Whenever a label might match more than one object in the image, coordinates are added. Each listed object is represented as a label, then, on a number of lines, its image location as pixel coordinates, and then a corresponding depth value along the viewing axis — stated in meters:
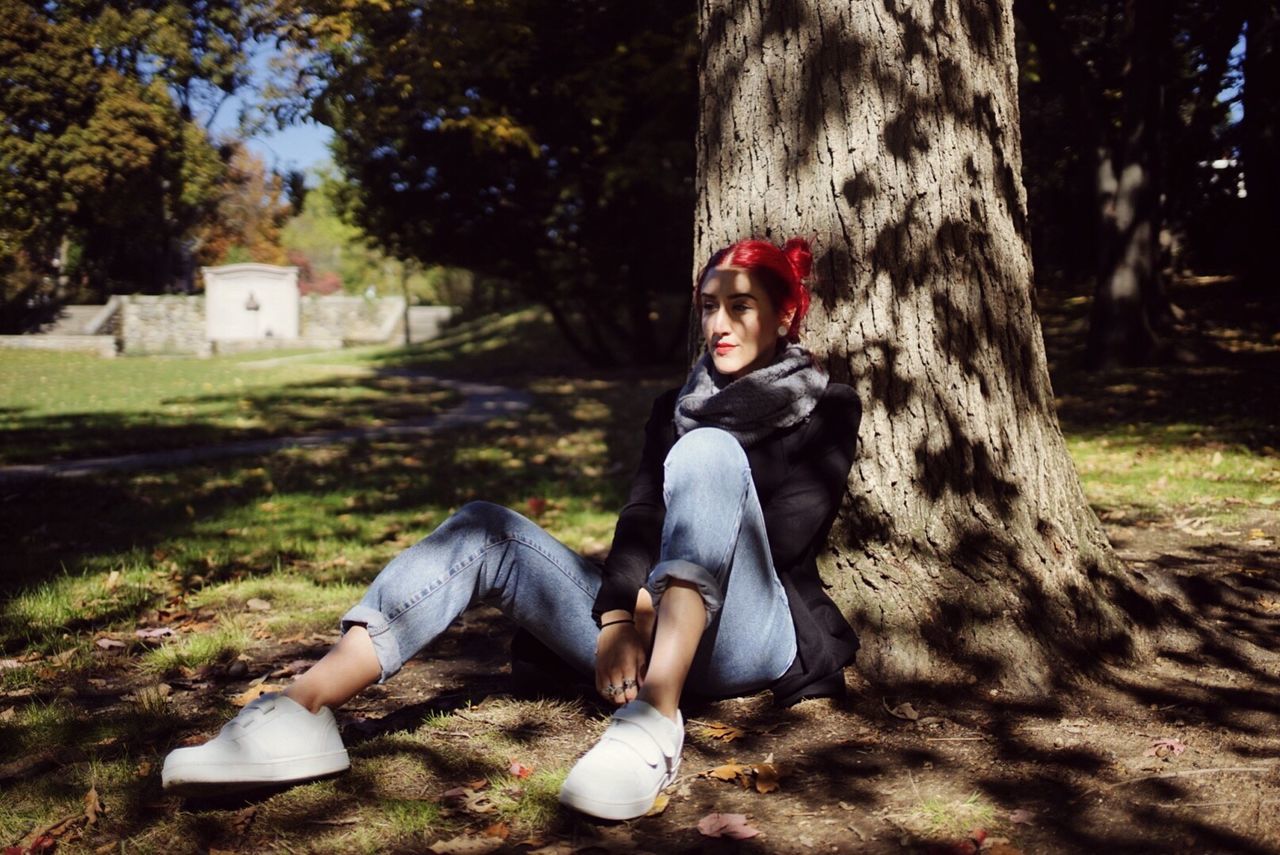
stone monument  37.75
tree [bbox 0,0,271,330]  18.11
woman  2.50
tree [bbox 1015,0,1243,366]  13.29
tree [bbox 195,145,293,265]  42.56
